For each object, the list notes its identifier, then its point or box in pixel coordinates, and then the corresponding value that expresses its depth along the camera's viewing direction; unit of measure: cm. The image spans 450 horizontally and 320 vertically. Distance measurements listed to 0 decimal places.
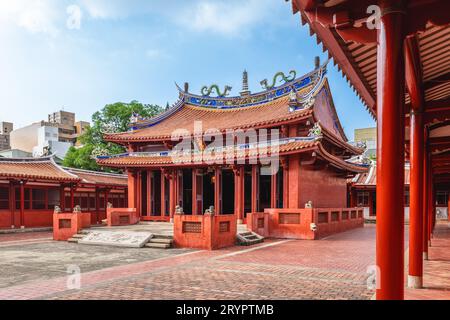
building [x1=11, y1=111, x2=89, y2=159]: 4903
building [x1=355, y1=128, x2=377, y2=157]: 5222
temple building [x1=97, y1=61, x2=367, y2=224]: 1669
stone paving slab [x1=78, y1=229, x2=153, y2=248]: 1310
